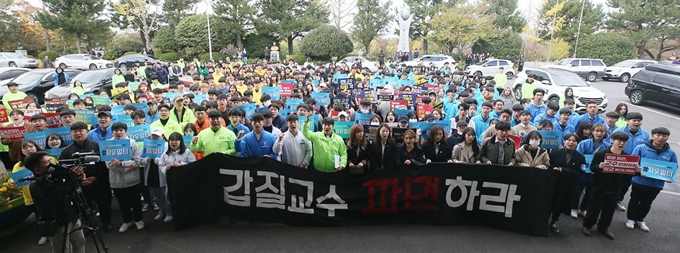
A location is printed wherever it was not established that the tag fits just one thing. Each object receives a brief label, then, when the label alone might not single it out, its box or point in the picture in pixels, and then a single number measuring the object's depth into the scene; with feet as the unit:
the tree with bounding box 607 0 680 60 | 114.93
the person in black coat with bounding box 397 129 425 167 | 18.33
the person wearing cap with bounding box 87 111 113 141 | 19.43
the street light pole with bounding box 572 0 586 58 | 116.29
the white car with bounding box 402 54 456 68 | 94.11
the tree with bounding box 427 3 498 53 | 119.96
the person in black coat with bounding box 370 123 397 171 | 18.64
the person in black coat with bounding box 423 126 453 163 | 19.07
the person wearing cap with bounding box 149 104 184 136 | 21.42
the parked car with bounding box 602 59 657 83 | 85.05
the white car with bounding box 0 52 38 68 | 94.02
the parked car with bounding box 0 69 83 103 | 48.91
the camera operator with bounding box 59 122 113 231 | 16.83
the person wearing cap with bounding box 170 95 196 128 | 24.13
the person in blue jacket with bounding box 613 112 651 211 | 19.79
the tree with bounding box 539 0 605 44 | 123.65
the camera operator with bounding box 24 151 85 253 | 12.67
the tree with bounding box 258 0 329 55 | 118.32
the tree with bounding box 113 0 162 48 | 126.26
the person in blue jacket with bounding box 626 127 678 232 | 16.88
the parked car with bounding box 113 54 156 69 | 91.59
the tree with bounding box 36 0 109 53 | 110.32
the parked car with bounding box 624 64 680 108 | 47.28
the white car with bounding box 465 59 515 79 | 86.79
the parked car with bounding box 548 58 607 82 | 86.28
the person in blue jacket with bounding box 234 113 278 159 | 19.13
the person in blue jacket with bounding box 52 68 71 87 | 47.51
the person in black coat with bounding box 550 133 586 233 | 17.29
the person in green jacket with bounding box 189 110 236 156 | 18.84
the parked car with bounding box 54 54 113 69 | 94.63
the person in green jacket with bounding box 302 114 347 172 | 18.61
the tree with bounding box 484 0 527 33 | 139.44
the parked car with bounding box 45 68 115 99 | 44.65
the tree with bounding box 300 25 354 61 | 111.86
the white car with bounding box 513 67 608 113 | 46.60
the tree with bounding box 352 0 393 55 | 136.05
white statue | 116.57
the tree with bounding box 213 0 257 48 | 114.93
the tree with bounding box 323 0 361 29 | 143.84
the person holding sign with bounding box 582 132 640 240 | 16.75
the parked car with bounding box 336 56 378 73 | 87.82
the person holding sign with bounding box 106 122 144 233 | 17.19
